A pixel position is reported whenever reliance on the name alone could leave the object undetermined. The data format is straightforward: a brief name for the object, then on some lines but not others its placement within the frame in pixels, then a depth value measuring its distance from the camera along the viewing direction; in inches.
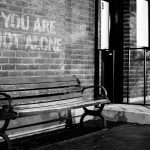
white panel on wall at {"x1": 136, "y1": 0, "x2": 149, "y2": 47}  320.5
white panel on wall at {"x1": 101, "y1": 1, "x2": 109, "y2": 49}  302.4
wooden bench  171.0
